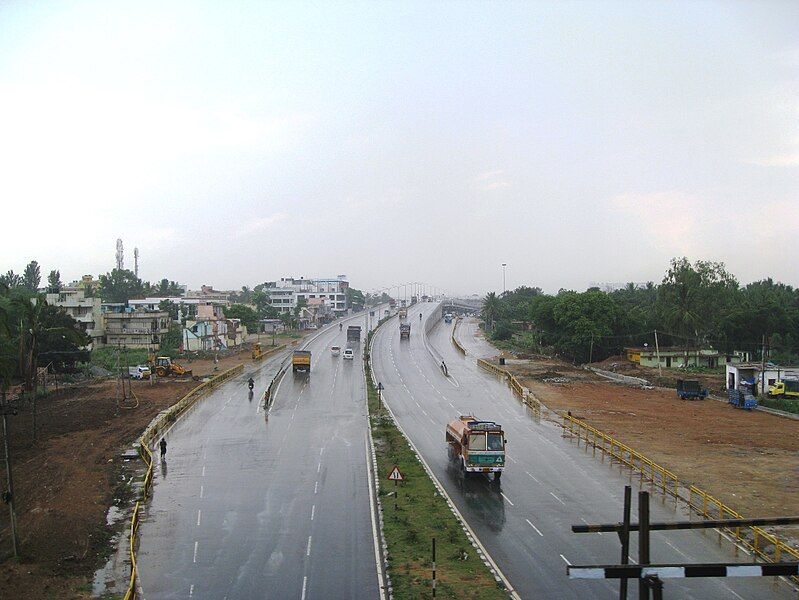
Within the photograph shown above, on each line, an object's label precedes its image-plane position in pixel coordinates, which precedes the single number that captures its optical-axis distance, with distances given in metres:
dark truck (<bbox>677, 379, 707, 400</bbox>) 64.75
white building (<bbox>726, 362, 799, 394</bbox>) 63.25
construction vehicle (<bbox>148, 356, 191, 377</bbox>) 77.28
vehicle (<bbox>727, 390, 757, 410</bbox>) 58.81
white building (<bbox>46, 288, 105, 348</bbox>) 103.69
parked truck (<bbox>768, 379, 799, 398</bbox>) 61.47
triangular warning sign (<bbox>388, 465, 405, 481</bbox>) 28.16
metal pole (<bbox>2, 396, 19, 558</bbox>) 24.34
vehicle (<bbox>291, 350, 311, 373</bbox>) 79.19
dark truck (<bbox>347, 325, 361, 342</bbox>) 121.19
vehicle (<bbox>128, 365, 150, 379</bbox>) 77.00
